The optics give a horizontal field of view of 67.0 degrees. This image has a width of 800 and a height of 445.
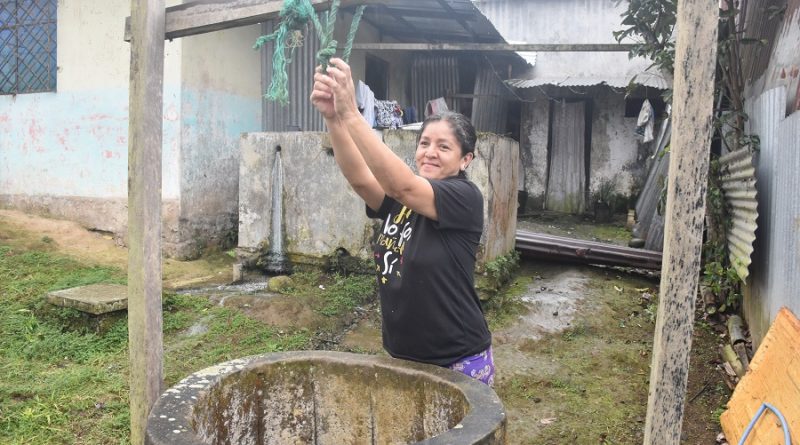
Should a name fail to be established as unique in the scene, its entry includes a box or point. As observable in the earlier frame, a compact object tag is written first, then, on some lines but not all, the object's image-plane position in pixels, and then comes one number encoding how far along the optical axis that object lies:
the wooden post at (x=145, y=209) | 2.65
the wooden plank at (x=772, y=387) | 2.79
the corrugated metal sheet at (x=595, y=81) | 10.58
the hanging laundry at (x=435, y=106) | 10.56
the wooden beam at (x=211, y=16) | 2.59
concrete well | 2.17
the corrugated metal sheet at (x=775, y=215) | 3.41
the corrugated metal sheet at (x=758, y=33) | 4.80
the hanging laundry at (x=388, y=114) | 8.62
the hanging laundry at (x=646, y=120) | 10.58
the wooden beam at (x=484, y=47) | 7.90
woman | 2.19
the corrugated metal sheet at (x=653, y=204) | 7.78
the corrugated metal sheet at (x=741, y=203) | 4.30
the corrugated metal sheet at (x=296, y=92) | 8.31
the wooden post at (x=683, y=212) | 2.10
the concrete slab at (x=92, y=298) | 4.85
